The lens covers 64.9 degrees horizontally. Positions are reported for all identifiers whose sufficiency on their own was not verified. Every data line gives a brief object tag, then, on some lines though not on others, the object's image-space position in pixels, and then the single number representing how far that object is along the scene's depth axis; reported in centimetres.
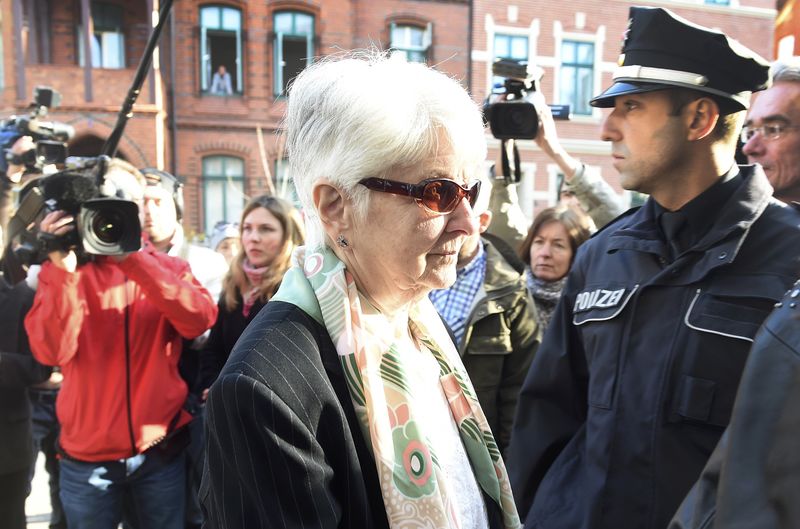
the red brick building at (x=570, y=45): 1555
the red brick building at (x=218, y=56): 1395
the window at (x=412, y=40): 1552
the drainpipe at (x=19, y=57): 1269
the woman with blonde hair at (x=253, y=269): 303
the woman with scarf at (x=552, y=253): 318
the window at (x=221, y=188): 1505
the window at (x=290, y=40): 1511
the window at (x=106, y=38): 1429
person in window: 1485
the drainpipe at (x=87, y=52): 1267
